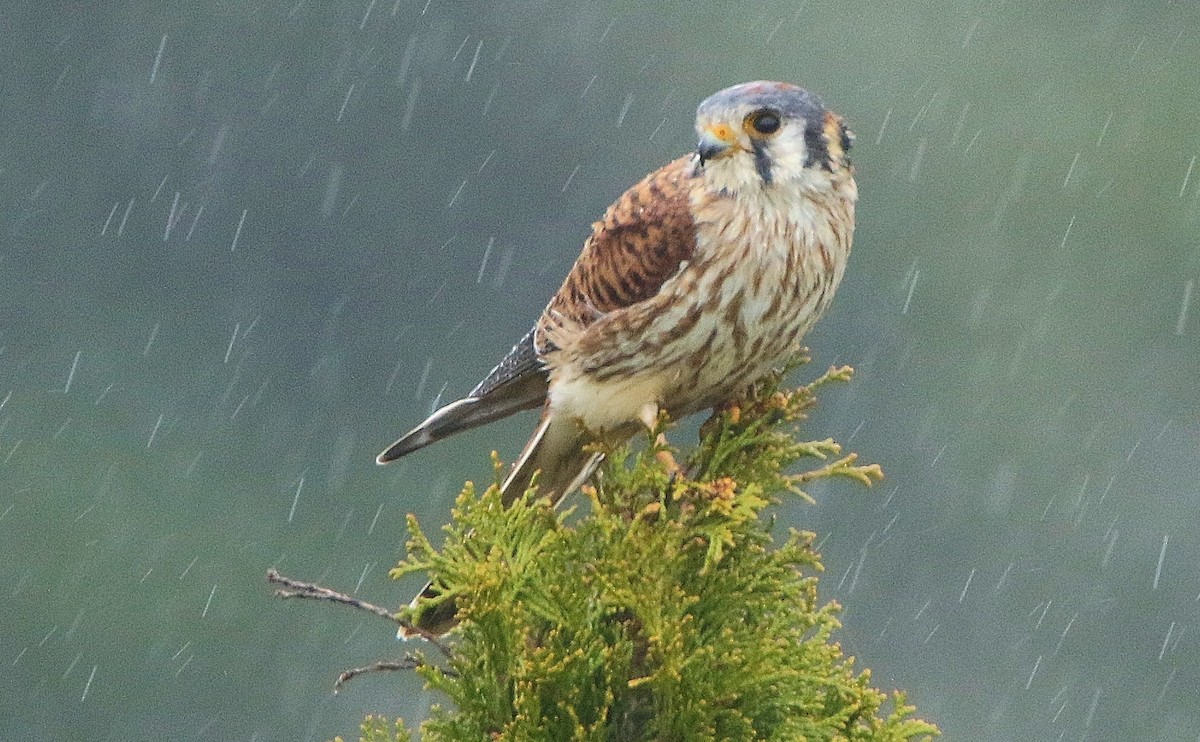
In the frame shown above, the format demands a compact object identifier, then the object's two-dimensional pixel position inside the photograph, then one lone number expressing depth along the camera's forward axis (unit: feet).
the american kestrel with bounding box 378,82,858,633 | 20.27
